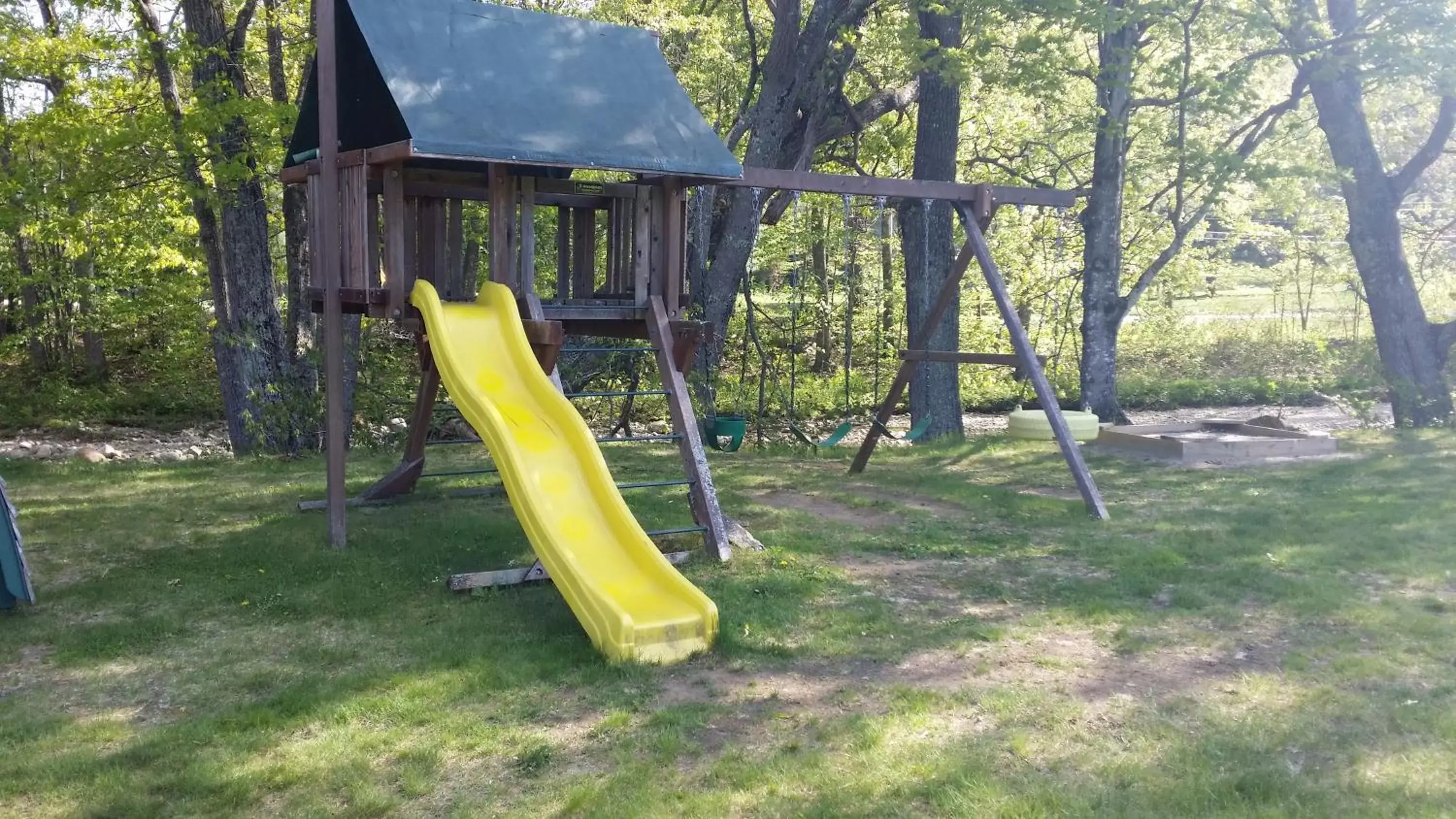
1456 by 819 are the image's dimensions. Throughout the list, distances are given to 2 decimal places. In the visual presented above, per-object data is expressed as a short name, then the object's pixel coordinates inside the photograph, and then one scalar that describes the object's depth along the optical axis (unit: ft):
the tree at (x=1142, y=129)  36.01
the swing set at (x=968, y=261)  26.43
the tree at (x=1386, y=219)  40.68
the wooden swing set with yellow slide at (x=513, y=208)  20.02
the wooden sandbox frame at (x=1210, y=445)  34.63
